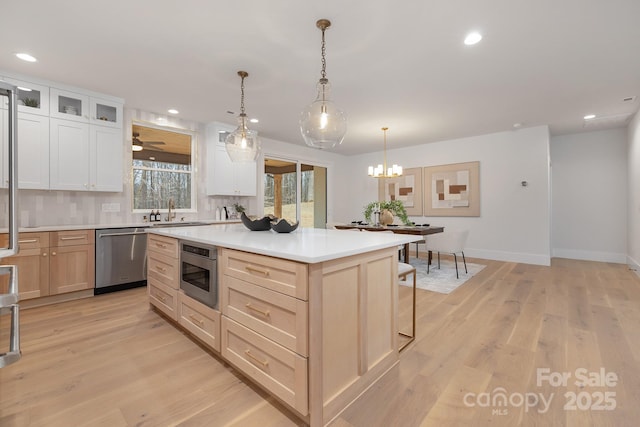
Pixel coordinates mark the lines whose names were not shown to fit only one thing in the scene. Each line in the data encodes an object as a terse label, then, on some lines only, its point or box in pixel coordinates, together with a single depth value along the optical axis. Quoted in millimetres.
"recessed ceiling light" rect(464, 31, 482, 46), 2443
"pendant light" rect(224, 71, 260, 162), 3107
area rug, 3854
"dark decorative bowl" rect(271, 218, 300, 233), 2321
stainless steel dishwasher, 3582
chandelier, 5369
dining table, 4418
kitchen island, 1389
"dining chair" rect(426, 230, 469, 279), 4457
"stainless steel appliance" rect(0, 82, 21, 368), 859
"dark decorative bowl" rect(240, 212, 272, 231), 2535
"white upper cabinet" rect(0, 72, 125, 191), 3242
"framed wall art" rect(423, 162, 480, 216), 6035
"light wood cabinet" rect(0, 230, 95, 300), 3082
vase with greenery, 4867
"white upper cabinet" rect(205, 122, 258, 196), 5004
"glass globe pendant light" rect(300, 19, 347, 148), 2438
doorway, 6391
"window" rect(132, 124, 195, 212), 4461
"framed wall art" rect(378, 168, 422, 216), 6781
